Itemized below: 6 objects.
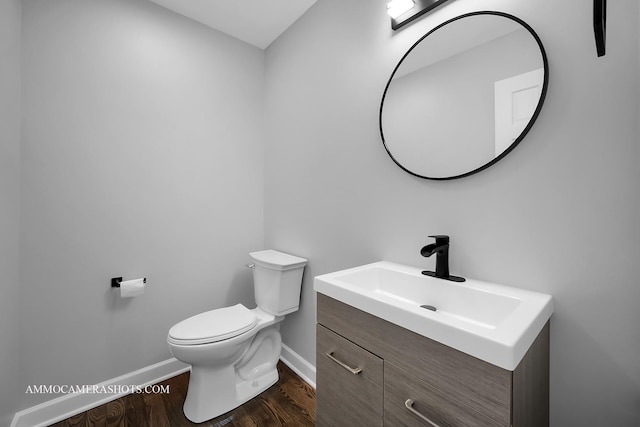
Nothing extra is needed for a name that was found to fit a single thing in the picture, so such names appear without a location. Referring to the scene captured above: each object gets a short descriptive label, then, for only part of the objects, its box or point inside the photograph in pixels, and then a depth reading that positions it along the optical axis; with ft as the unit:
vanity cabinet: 1.97
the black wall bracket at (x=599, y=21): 1.98
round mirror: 2.97
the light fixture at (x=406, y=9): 3.70
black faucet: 3.35
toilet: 4.60
